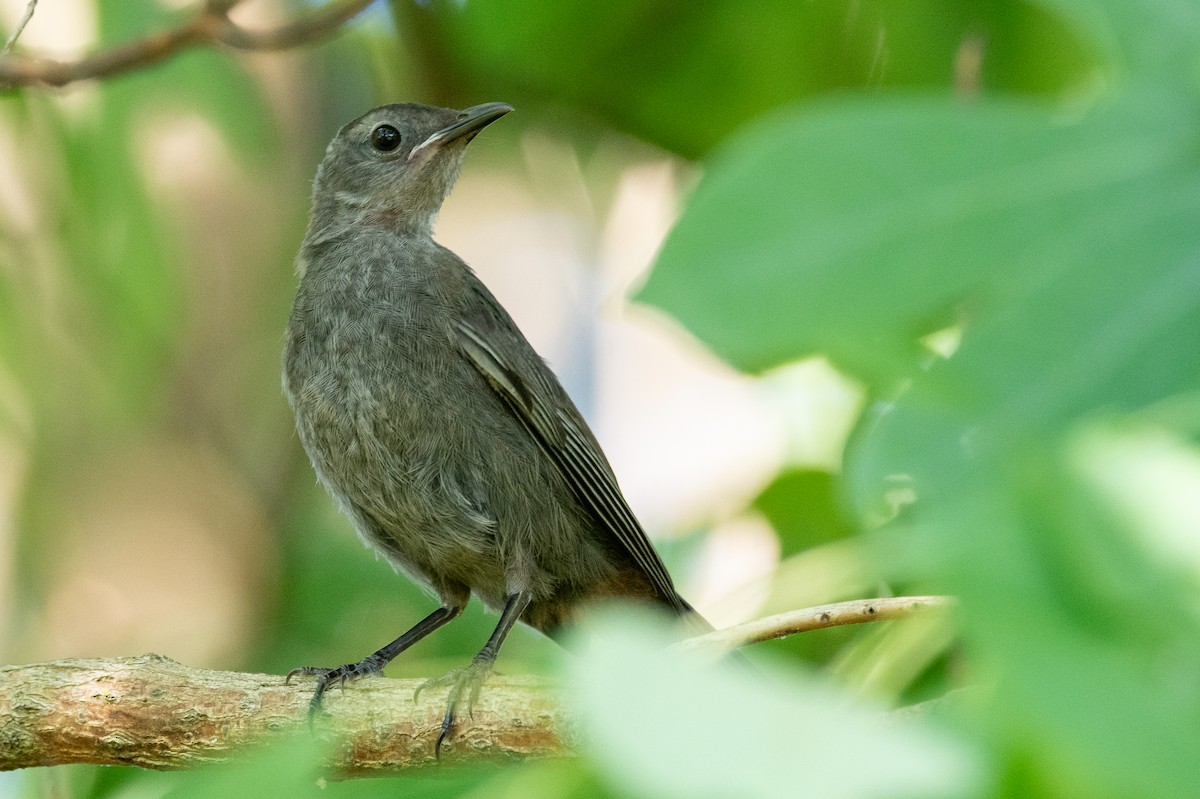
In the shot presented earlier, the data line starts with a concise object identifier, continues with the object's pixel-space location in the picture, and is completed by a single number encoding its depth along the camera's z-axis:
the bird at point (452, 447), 8.75
